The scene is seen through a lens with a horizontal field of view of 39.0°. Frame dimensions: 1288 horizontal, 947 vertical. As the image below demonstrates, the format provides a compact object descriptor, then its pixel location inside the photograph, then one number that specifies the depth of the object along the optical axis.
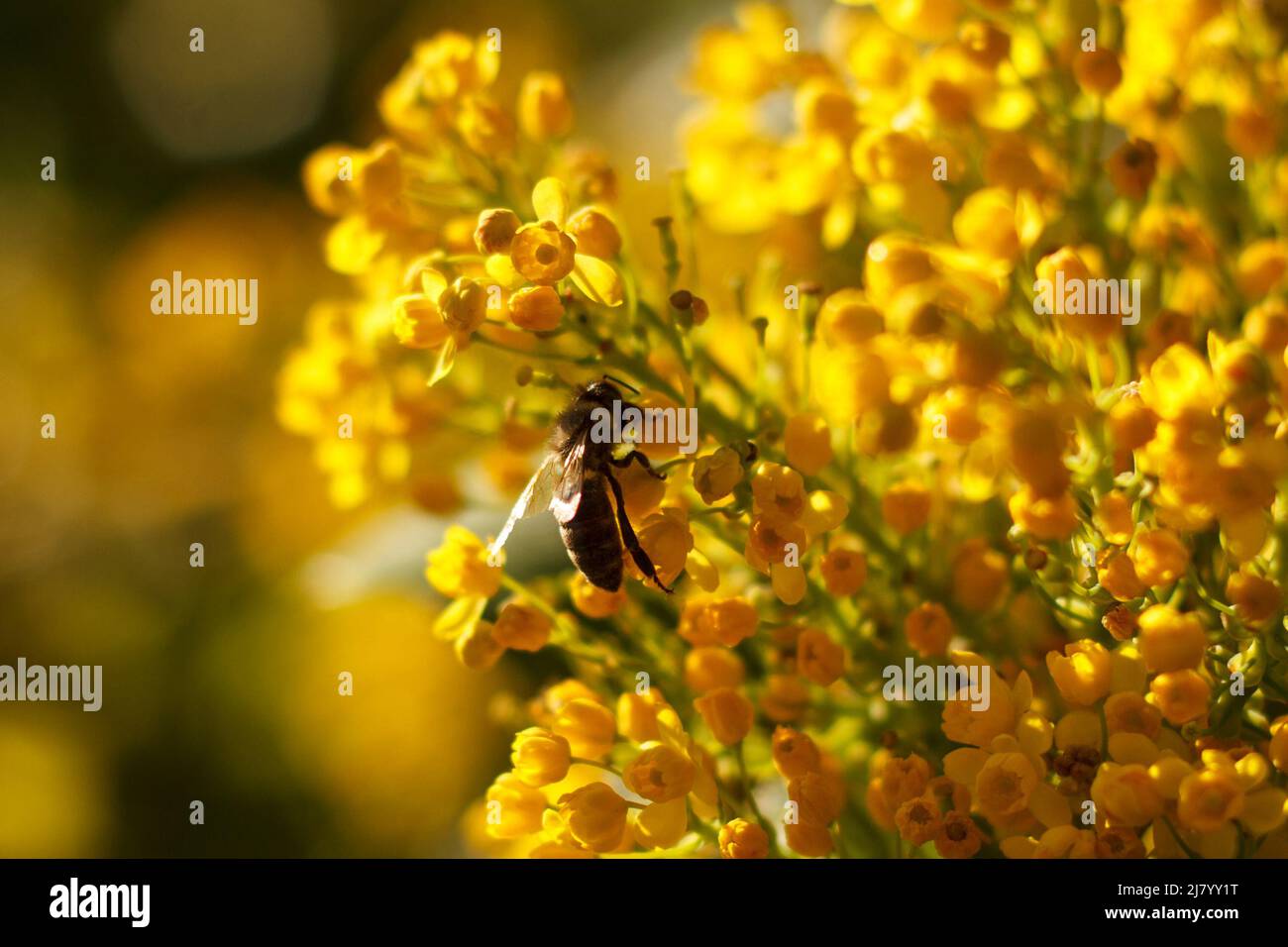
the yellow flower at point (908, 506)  0.11
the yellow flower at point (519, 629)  0.11
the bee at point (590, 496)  0.11
